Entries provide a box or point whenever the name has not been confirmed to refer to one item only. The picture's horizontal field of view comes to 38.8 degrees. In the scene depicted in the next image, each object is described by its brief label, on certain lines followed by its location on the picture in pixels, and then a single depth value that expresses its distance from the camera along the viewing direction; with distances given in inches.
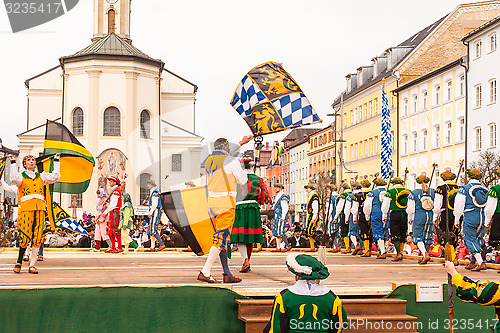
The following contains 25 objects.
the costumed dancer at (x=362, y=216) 671.1
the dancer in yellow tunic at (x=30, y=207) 438.3
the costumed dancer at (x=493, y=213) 501.4
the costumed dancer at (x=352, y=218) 693.9
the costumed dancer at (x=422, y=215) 595.8
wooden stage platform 363.3
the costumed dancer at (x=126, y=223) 706.8
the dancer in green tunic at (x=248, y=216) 444.8
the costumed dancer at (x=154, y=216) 765.3
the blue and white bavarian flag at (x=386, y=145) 1021.2
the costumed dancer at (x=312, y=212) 728.3
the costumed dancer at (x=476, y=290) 211.6
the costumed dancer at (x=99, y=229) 734.5
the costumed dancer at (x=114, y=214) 701.9
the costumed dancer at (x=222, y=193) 386.0
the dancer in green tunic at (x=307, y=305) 214.8
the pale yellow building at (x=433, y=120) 1818.4
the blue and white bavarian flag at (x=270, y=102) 512.7
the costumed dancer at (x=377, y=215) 644.7
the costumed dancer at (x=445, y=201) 559.8
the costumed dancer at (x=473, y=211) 514.9
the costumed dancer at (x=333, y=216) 748.6
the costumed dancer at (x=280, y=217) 735.7
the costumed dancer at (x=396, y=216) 625.0
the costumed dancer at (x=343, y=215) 717.9
